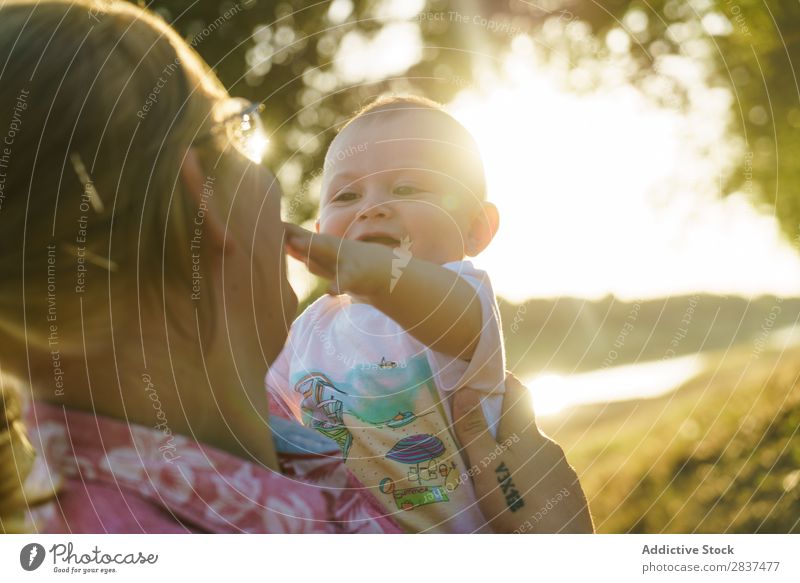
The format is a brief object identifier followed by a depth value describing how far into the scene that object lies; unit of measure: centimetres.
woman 83
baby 124
